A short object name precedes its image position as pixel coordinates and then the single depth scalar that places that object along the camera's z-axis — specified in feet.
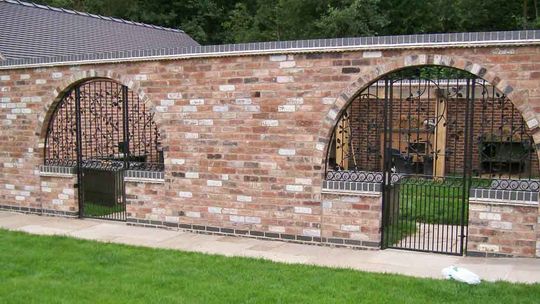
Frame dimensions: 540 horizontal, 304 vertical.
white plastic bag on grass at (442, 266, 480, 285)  17.85
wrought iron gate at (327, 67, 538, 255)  21.95
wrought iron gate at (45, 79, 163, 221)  29.99
